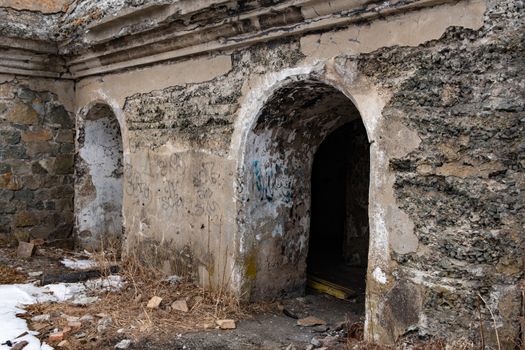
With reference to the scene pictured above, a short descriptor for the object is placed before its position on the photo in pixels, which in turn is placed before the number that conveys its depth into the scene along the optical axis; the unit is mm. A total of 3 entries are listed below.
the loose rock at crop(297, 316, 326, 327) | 4414
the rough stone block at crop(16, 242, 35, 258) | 6379
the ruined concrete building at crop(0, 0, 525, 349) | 3160
